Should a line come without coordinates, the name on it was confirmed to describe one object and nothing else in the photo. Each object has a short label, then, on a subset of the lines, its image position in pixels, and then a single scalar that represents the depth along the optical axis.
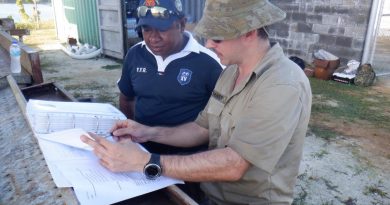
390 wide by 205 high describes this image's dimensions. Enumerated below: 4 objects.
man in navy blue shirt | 2.10
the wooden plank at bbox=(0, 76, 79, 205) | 1.19
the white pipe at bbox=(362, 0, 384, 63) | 6.41
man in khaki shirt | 1.26
